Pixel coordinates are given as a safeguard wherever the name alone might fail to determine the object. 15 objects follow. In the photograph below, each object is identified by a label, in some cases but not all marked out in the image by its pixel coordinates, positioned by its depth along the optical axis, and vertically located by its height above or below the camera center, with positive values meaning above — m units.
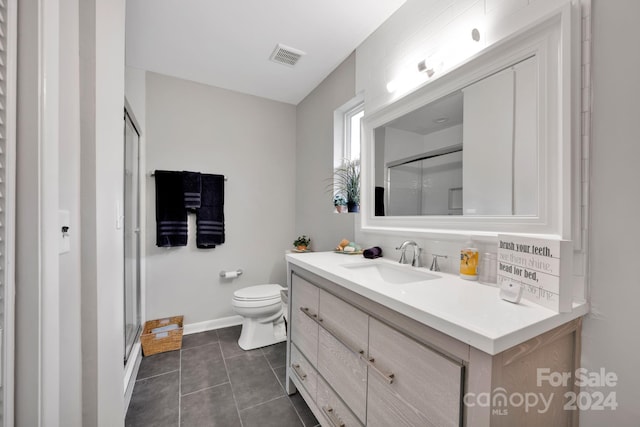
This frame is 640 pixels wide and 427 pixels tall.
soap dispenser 1.05 -0.22
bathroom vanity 0.60 -0.42
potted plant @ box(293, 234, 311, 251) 2.44 -0.32
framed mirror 0.87 +0.31
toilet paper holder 2.50 -0.64
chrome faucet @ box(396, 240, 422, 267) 1.31 -0.22
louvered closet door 0.53 +0.02
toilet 2.03 -0.87
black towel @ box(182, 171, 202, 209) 2.31 +0.20
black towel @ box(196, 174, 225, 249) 2.39 -0.03
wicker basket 1.98 -1.05
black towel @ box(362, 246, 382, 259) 1.55 -0.26
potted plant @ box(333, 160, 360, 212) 1.85 +0.24
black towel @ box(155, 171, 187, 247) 2.24 -0.01
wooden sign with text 0.69 -0.17
